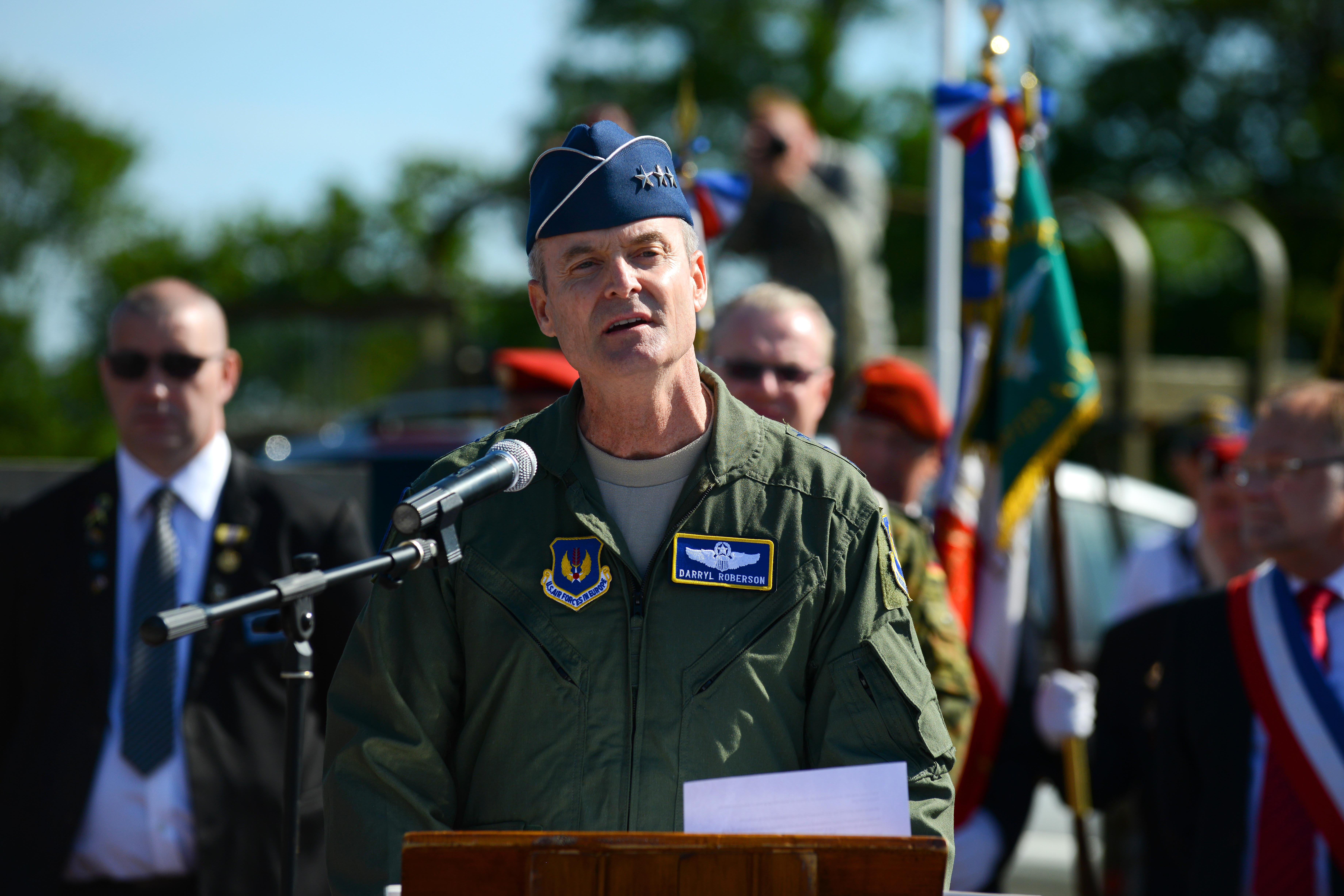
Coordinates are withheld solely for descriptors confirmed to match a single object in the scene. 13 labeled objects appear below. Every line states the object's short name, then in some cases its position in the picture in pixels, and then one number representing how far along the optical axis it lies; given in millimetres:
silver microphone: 4328
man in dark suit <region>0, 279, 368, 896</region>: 7176
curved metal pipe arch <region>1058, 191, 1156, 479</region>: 18344
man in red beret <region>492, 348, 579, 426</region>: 9781
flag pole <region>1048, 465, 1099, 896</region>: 9375
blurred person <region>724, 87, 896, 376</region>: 12367
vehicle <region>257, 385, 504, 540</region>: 11008
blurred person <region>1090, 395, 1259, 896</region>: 8727
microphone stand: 4219
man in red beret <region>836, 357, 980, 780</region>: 8797
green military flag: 10016
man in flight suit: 4465
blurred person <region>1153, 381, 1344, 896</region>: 7406
